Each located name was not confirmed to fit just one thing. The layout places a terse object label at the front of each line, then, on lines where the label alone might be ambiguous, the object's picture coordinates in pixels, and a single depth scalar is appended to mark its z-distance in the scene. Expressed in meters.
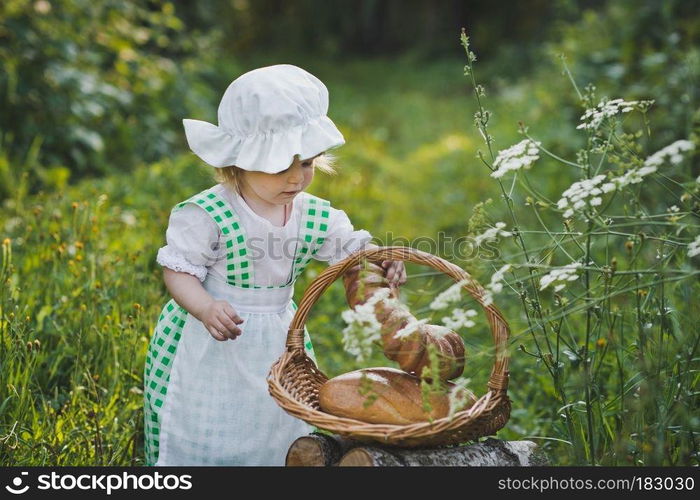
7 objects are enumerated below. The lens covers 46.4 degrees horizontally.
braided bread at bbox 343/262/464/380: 2.16
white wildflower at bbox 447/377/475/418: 1.83
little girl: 2.29
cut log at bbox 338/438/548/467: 2.06
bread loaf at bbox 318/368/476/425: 2.13
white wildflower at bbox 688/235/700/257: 1.78
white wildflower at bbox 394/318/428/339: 1.91
